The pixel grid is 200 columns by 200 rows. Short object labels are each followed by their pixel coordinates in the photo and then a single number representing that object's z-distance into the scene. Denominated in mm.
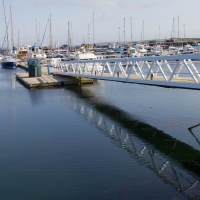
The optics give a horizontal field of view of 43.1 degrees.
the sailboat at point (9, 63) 46108
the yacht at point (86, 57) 29548
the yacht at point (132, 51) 53565
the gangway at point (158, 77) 11187
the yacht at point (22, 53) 61052
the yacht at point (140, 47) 61061
